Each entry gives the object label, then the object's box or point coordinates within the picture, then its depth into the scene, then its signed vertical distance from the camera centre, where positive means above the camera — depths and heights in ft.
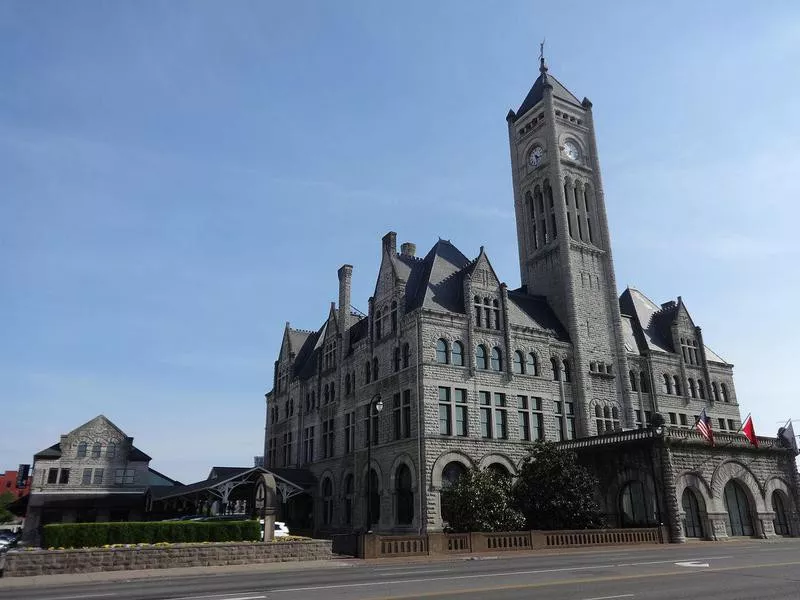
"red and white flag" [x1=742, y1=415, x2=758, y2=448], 135.74 +13.92
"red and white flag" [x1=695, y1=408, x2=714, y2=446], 125.18 +13.37
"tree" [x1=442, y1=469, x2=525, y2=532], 109.70 -0.61
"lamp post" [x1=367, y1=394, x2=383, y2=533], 94.35 +15.39
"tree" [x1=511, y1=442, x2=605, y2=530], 114.32 +1.36
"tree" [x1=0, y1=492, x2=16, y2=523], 324.60 +4.90
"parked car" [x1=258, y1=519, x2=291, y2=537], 111.86 -4.21
